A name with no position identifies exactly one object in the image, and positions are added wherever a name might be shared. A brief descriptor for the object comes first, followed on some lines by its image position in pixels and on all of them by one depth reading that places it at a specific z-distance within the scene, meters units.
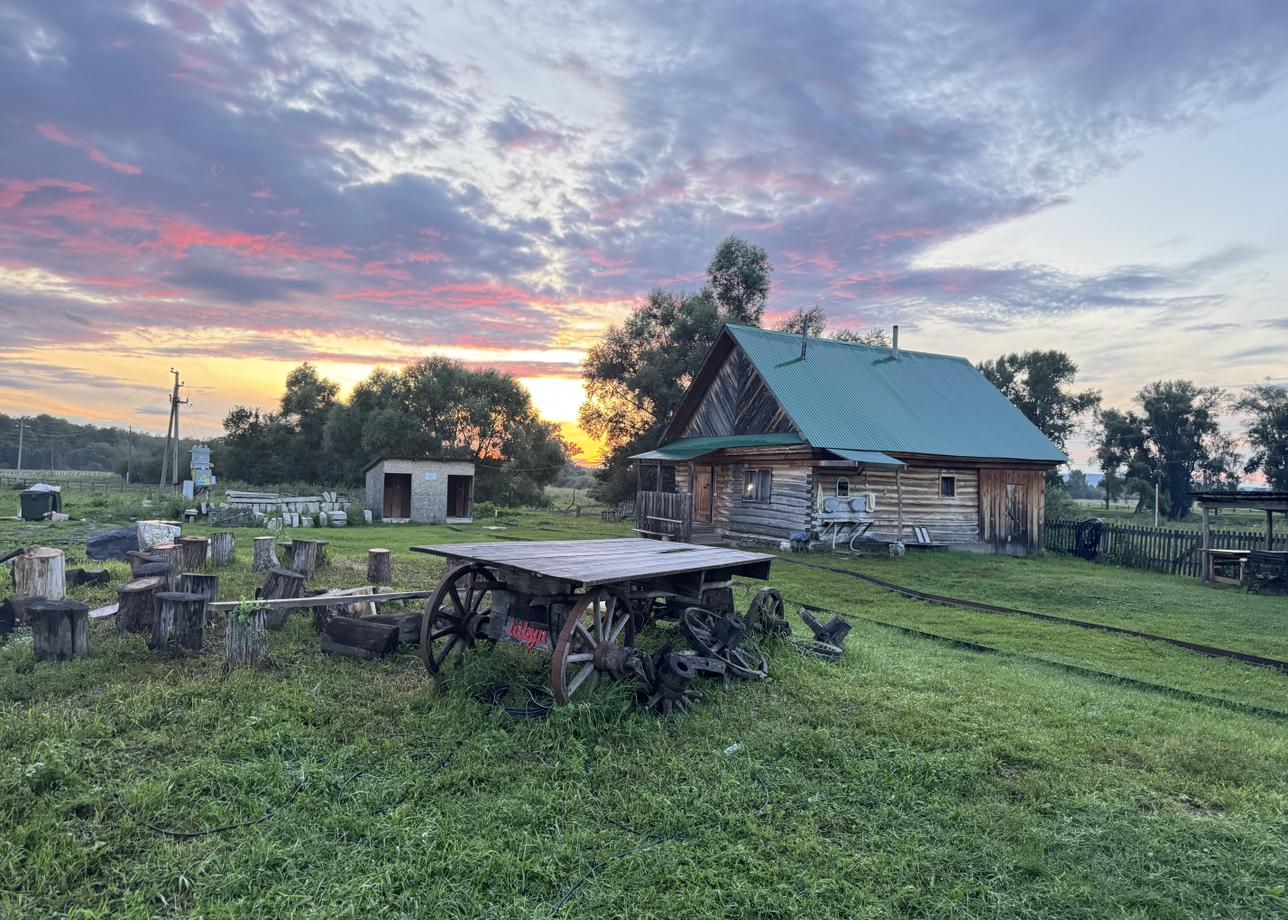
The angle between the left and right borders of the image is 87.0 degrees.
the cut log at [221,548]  12.71
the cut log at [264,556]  12.19
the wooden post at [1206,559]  17.17
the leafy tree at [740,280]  41.25
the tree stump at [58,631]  6.75
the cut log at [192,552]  11.76
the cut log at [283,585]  8.65
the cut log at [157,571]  9.12
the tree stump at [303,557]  11.95
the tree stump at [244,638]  6.88
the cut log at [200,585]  8.00
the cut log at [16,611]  7.94
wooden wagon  5.86
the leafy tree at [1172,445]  57.00
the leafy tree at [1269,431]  54.28
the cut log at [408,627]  7.58
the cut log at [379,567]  11.47
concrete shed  27.22
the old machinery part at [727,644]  7.05
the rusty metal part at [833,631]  8.30
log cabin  21.14
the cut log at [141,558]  10.10
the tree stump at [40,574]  8.91
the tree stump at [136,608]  7.96
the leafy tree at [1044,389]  51.03
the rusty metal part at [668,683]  5.90
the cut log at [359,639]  7.38
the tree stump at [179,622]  7.16
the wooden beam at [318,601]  7.42
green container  21.72
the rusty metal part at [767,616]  7.98
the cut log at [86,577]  10.43
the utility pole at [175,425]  41.91
